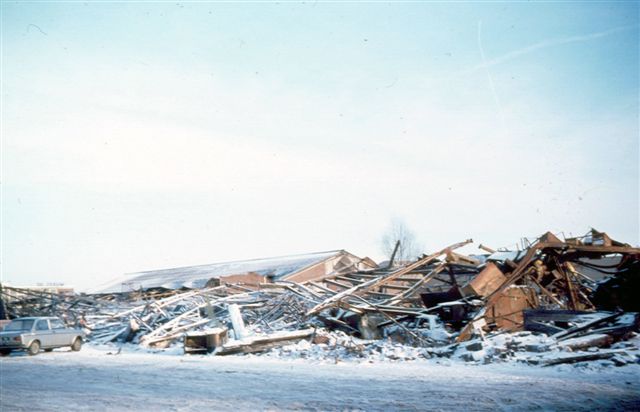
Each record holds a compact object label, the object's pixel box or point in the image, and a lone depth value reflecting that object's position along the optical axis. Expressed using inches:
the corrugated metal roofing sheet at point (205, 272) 1664.6
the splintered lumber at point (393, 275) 752.3
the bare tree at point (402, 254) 2749.8
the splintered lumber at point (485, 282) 637.3
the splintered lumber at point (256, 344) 614.9
